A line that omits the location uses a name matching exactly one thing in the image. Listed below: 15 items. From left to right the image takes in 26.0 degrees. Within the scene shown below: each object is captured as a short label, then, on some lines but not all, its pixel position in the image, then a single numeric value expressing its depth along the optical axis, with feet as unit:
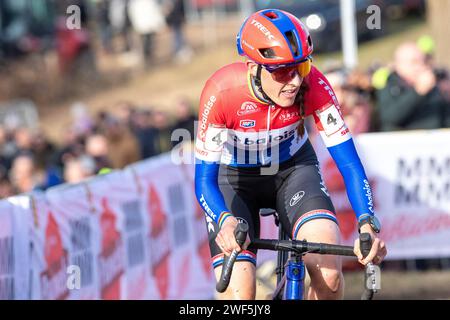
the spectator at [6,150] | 44.04
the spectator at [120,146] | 40.14
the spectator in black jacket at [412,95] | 34.45
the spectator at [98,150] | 36.38
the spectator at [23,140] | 46.70
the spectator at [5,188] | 35.37
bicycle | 16.96
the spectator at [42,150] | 46.37
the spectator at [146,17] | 85.35
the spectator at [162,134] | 46.96
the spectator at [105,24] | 91.66
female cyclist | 18.61
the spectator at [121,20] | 86.99
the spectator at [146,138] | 46.42
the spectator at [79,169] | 33.01
